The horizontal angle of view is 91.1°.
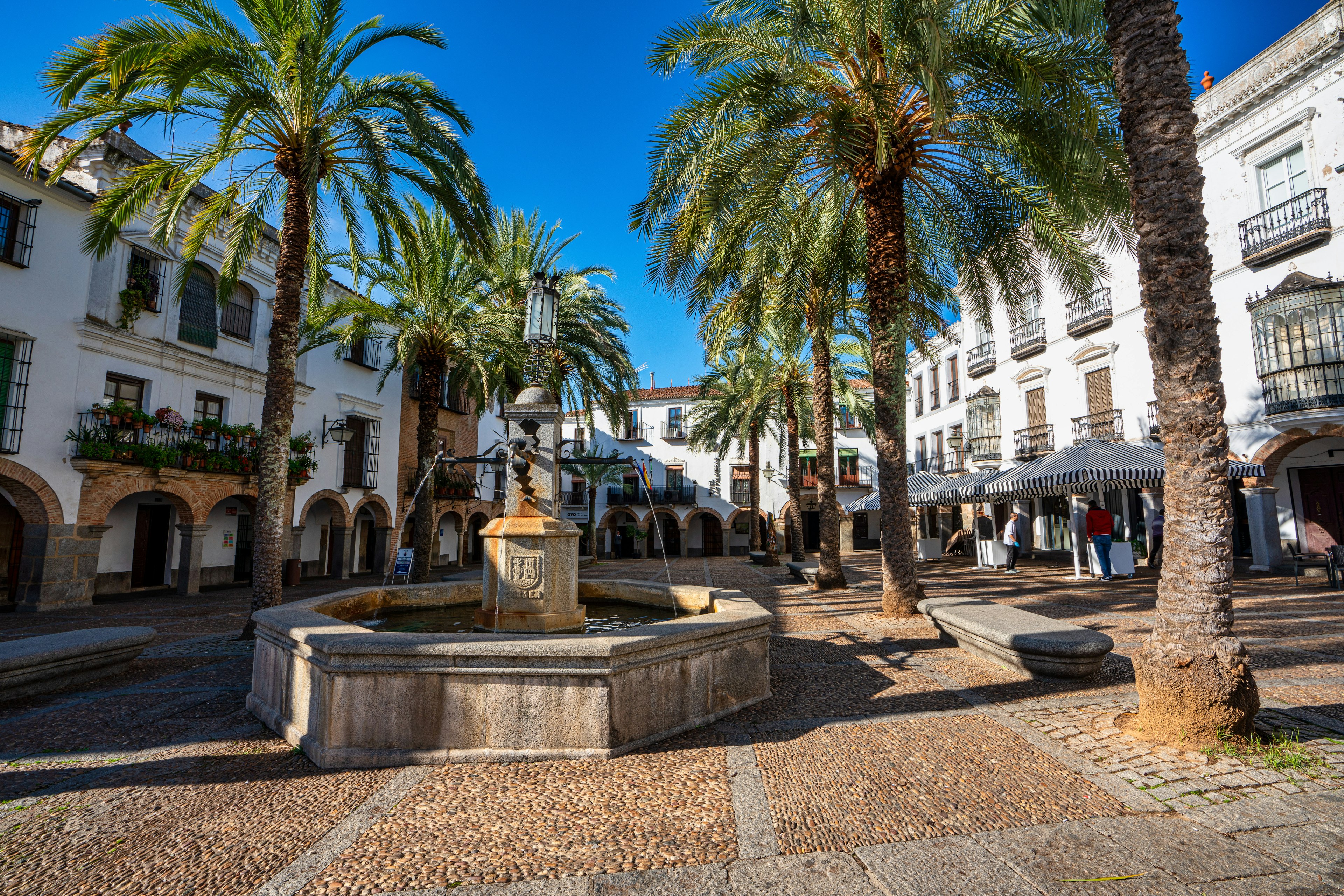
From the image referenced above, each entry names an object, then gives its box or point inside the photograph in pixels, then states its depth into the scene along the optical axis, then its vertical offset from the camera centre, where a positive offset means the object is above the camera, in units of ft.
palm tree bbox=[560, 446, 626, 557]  89.97 +10.00
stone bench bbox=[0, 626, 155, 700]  18.11 -3.38
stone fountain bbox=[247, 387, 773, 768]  12.87 -3.12
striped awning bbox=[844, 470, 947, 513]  71.41 +4.96
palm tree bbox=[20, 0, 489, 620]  25.08 +17.62
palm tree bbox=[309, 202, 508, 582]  48.19 +16.06
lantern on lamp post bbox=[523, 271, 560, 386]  20.22 +6.76
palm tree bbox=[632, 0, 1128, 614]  24.02 +16.51
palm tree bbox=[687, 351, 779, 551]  79.92 +16.36
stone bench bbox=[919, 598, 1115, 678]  17.51 -3.14
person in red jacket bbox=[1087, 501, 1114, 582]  43.88 -0.32
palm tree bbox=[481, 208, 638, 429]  58.49 +19.89
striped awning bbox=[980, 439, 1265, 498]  41.45 +3.77
